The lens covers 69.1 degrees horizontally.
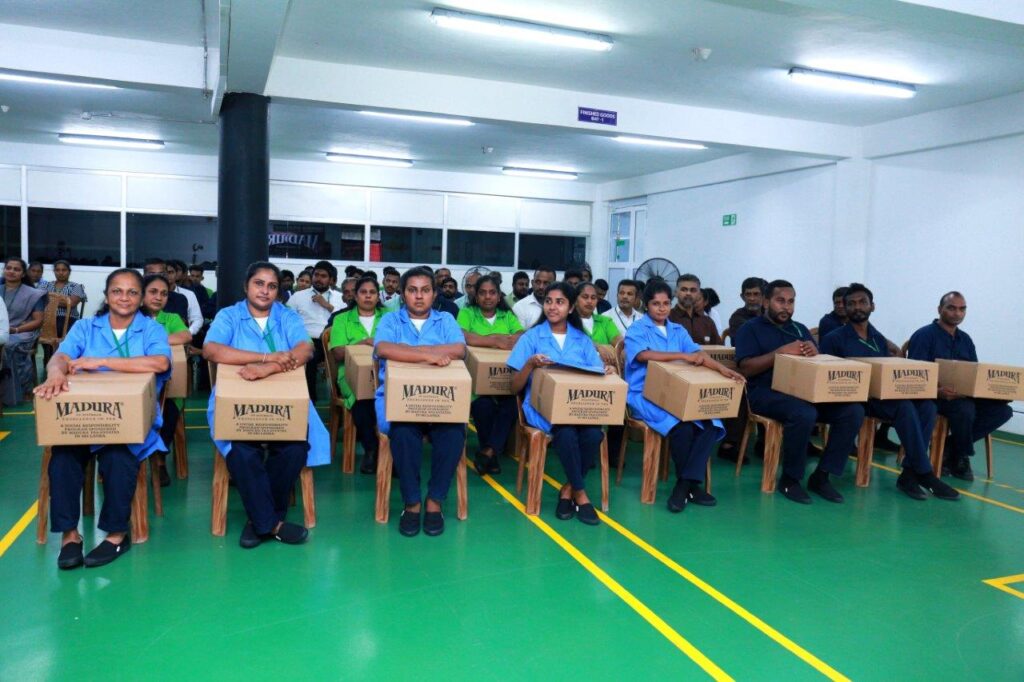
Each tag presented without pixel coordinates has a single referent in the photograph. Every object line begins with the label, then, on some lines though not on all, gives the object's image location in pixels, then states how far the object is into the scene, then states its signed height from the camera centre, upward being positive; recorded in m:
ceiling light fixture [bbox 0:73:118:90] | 6.86 +1.80
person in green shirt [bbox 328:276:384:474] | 4.59 -0.35
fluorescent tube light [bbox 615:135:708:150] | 9.05 +1.89
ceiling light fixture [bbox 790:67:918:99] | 6.17 +1.89
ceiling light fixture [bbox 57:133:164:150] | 10.04 +1.81
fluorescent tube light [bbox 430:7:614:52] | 5.03 +1.83
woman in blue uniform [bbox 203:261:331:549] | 3.29 -0.41
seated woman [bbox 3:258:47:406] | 6.12 -0.40
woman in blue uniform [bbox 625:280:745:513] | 4.12 -0.55
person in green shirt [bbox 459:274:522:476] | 4.71 -0.33
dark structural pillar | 6.13 +0.75
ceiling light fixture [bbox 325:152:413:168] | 10.83 +1.87
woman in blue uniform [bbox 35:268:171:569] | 3.04 -0.45
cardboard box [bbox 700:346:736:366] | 5.20 -0.38
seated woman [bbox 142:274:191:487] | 4.13 -0.32
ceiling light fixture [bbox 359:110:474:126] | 7.86 +1.81
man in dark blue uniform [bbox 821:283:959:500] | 4.50 -0.63
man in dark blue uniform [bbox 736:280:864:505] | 4.36 -0.60
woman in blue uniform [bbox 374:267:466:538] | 3.59 -0.37
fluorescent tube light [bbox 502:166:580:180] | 11.78 +1.93
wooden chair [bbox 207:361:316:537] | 3.40 -1.01
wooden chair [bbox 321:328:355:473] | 4.65 -0.88
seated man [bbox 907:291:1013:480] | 4.91 -0.60
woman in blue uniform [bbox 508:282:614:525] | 3.81 -0.38
